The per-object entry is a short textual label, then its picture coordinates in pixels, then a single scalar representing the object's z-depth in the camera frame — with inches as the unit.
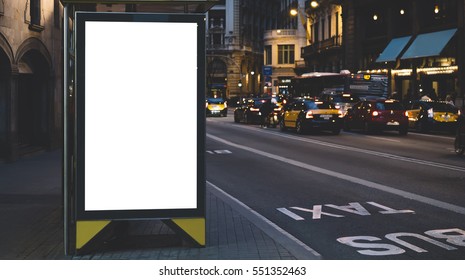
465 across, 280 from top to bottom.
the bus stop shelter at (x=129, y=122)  281.4
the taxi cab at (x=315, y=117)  1248.2
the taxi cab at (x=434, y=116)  1255.5
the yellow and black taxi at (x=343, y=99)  1523.6
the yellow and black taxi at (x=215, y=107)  2332.7
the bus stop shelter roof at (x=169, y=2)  286.2
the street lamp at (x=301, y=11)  2981.5
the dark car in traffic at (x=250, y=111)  1713.8
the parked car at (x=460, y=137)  800.3
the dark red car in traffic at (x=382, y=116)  1238.3
